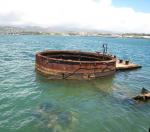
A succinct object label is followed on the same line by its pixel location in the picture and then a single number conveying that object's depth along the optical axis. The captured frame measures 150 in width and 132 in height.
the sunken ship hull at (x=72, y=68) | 13.64
